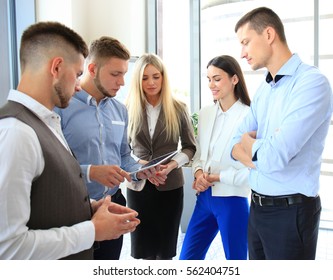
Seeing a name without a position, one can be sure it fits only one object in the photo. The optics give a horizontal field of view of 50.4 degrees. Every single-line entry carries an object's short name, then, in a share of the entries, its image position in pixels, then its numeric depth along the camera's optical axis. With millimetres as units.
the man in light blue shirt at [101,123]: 1772
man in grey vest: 944
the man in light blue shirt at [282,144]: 1471
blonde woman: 2428
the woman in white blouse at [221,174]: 2102
